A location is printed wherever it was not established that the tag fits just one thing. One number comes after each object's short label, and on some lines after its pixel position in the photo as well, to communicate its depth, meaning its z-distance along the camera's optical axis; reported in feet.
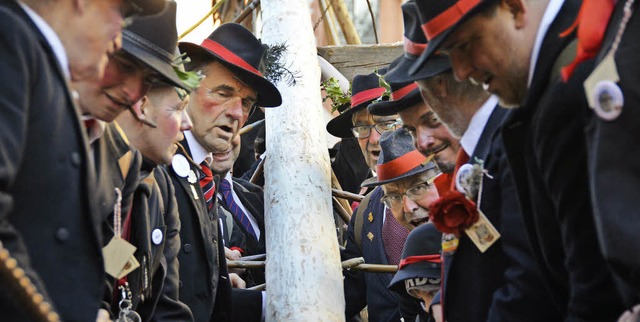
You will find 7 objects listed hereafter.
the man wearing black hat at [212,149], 19.98
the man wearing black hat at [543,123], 11.66
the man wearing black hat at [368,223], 24.22
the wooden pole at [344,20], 38.11
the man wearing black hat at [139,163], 13.20
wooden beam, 32.35
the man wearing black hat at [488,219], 14.11
